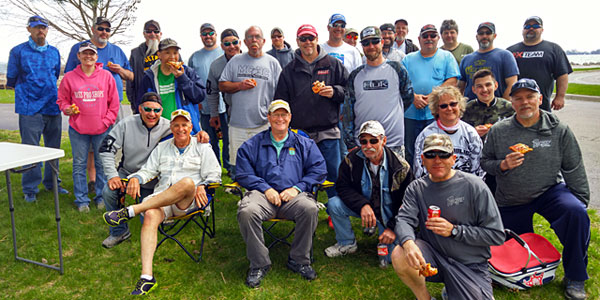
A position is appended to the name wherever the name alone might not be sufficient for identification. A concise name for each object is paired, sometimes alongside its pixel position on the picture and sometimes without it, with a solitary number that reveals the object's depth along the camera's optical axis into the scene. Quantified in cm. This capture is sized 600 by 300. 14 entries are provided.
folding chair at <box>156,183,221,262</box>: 388
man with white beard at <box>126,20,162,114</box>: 580
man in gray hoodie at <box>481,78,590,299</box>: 316
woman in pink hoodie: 502
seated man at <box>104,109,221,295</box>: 363
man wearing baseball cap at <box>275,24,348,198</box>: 459
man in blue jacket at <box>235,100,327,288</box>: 358
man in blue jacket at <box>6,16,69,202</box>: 538
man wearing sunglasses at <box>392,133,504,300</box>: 279
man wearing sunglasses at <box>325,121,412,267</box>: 362
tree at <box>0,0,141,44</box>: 1725
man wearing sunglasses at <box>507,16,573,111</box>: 527
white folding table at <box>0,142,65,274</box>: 323
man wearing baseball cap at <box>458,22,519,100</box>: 491
